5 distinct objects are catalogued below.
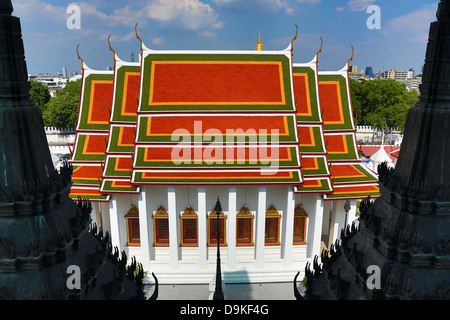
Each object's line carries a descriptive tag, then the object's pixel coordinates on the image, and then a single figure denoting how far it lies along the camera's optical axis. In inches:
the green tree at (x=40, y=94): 2435.3
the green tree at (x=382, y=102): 1972.2
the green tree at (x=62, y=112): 2049.7
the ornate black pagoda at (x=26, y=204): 168.9
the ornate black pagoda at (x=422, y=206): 171.0
